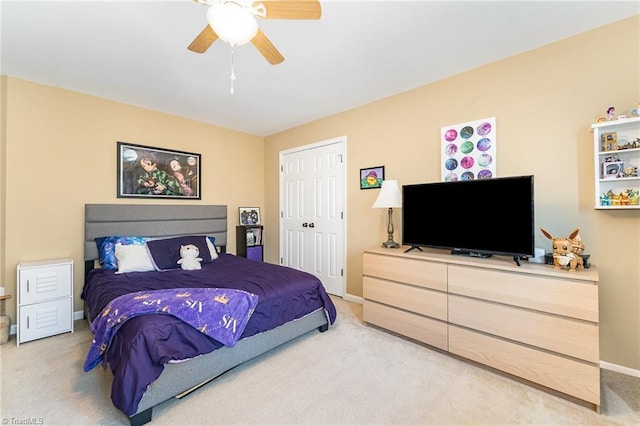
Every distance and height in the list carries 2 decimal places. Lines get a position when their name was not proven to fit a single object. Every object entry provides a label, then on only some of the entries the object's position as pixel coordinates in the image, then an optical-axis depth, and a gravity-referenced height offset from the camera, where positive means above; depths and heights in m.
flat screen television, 2.08 -0.01
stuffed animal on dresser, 1.84 -0.26
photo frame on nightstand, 4.55 +0.01
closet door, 3.82 +0.06
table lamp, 2.87 +0.18
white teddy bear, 2.99 -0.47
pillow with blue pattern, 2.96 -0.34
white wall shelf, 1.87 +0.35
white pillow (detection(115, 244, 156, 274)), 2.80 -0.44
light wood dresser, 1.72 -0.73
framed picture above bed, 3.39 +0.57
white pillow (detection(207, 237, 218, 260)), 3.46 -0.43
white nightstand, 2.49 -0.76
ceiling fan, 1.40 +1.05
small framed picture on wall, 3.35 +0.47
